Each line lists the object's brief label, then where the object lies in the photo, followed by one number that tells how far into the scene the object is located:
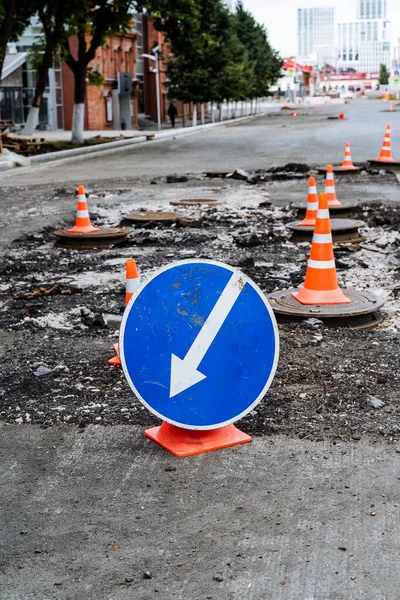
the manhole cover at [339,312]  6.86
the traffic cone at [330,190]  12.20
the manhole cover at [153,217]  12.55
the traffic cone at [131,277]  5.46
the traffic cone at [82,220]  11.58
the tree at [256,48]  79.12
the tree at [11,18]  26.22
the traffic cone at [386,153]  20.80
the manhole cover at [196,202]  14.84
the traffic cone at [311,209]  10.80
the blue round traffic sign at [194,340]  4.17
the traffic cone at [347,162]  19.55
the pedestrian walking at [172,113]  53.16
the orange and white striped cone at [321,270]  7.27
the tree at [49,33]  30.62
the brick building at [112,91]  54.16
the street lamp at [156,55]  45.54
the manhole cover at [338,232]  10.91
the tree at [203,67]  51.69
